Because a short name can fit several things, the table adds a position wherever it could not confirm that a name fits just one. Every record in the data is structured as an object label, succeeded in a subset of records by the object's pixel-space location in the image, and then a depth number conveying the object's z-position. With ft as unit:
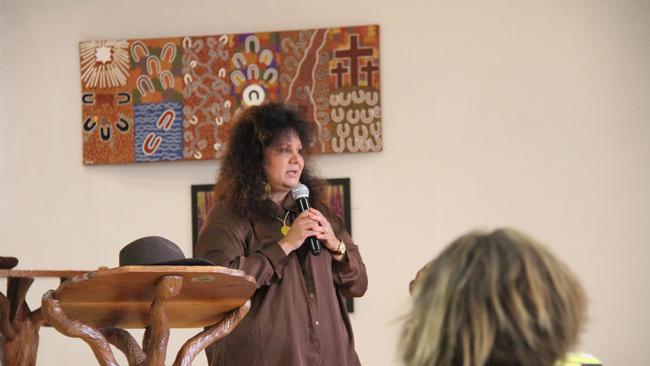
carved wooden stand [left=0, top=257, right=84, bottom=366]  18.68
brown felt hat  16.04
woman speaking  16.48
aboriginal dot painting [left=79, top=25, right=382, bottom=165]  27.16
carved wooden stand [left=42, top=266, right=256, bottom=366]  13.35
